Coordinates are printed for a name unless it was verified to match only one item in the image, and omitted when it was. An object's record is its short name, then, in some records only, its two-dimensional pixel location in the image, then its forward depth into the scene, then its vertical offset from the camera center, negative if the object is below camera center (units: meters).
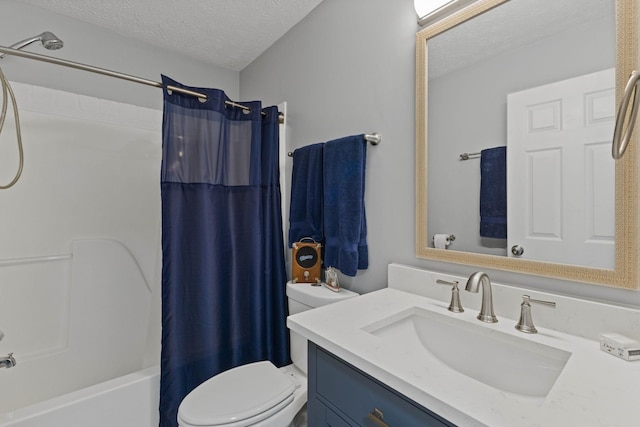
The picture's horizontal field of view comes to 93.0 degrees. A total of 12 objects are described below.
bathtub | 1.22 -0.84
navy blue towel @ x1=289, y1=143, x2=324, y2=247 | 1.62 +0.11
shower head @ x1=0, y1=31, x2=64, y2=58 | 1.33 +0.77
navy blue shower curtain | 1.50 -0.16
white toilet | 1.10 -0.72
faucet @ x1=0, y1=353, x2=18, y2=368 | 1.28 -0.63
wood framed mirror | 0.78 +0.35
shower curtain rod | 1.27 +0.66
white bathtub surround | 1.59 -0.18
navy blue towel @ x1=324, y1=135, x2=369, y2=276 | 1.39 +0.04
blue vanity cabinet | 0.64 -0.45
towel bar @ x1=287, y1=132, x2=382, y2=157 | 1.37 +0.35
